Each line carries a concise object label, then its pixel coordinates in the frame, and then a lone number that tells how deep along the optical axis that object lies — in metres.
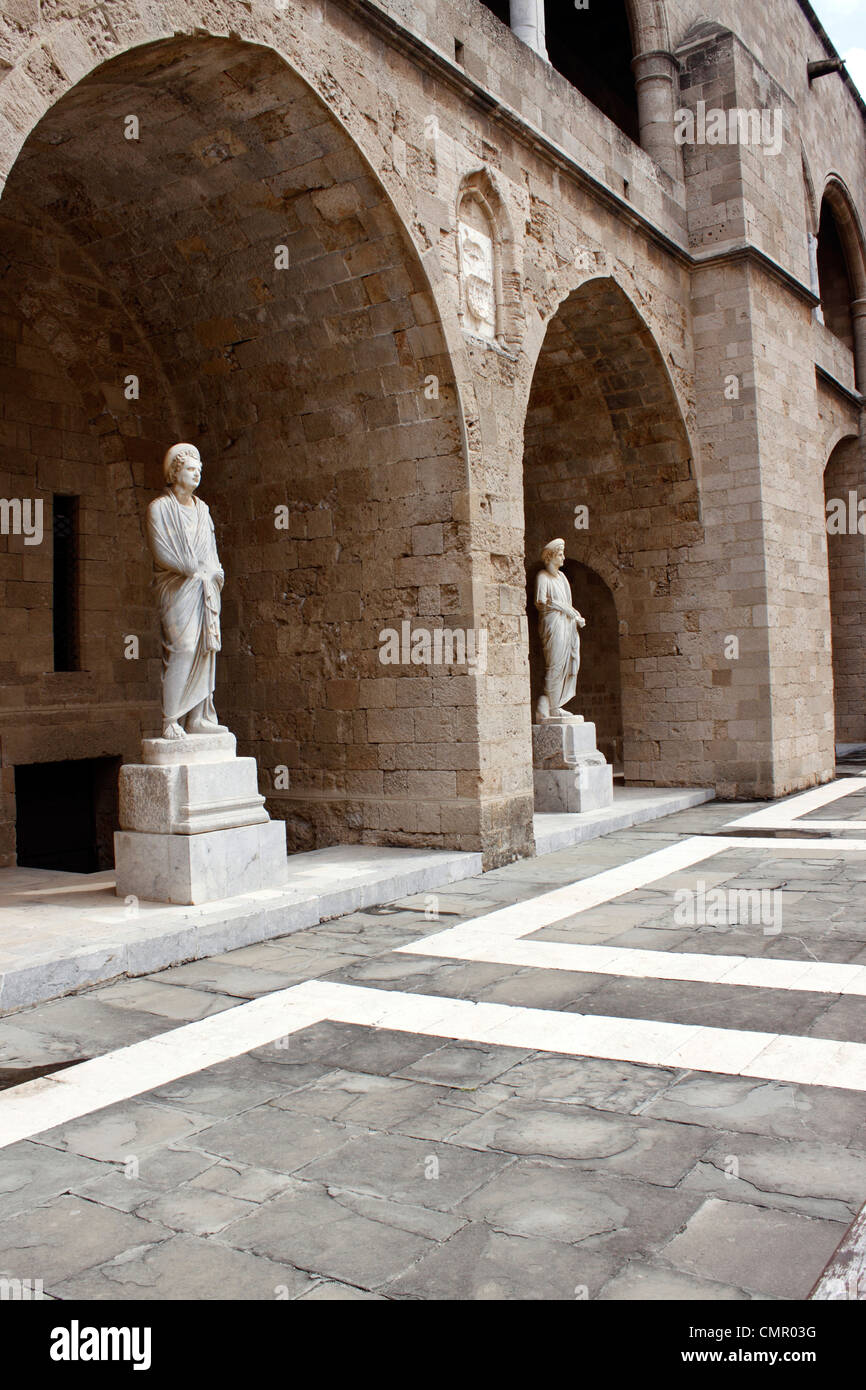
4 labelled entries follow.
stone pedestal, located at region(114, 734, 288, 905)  5.54
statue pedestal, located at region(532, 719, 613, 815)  9.32
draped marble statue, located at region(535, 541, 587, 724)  9.46
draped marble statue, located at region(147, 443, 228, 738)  5.80
